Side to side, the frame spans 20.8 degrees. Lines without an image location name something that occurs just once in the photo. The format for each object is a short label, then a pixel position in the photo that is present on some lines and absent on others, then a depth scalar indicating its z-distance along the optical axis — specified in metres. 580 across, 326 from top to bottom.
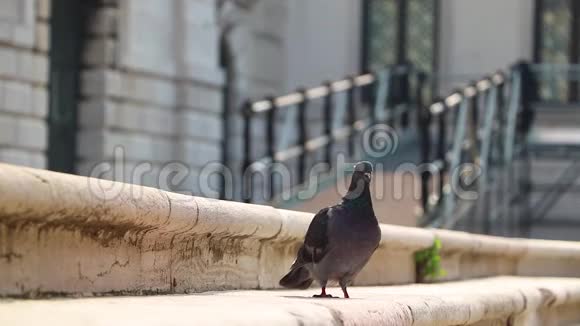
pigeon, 5.18
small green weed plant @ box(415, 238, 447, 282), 8.08
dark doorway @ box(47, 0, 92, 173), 15.59
